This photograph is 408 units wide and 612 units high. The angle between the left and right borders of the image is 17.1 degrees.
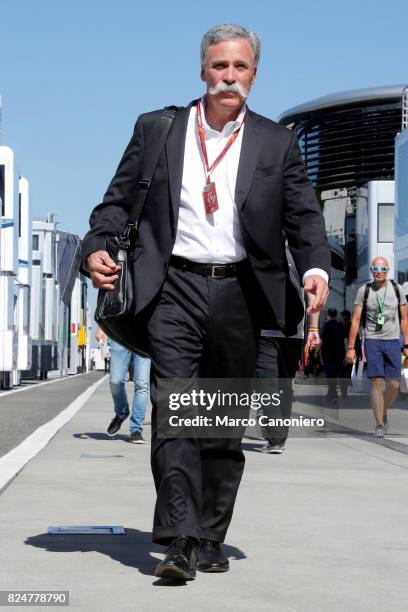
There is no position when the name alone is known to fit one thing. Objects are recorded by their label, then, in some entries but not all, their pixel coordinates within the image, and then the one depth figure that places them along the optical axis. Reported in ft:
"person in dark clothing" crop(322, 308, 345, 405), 72.64
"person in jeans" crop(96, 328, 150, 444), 38.91
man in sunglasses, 42.55
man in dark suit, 15.97
